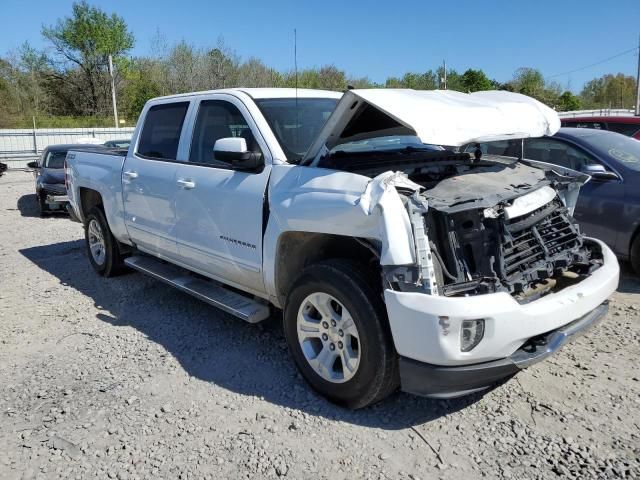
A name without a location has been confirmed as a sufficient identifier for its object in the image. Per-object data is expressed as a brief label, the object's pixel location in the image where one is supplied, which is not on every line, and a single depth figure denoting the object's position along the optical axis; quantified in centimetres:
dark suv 1137
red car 830
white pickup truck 282
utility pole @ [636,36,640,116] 3363
